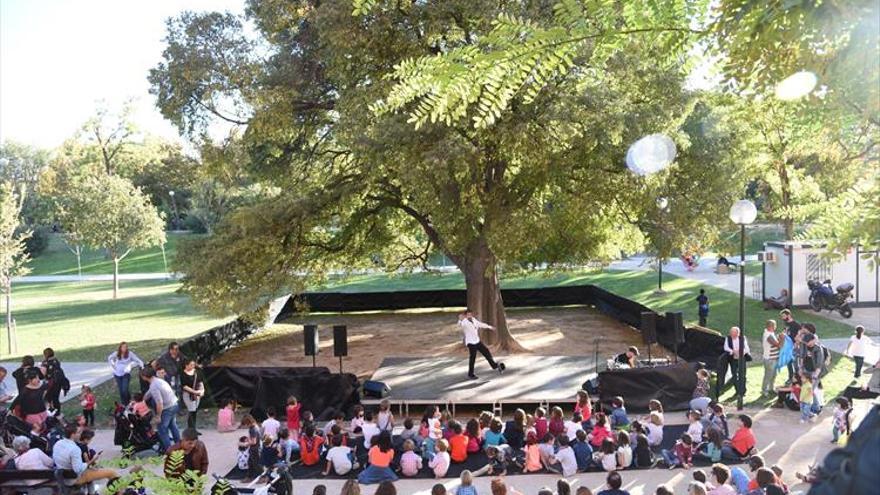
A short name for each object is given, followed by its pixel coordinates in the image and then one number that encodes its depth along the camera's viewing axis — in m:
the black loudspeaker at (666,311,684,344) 16.60
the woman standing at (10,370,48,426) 13.26
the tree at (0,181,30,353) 25.19
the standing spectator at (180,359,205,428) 14.58
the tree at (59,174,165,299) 37.94
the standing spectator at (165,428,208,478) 9.52
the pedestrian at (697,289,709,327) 23.92
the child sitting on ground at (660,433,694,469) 11.77
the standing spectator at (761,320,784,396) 15.65
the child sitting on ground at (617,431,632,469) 11.71
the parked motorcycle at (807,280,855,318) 25.05
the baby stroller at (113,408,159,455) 13.50
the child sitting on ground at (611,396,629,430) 13.22
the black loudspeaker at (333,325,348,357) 17.27
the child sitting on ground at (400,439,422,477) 11.90
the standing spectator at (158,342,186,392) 15.41
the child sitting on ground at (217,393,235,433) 14.91
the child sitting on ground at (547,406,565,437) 12.45
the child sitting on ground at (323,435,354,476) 12.01
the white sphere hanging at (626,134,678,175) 18.67
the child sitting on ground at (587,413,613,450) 12.31
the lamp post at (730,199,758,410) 13.80
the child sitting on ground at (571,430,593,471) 11.73
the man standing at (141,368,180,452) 13.03
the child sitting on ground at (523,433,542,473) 11.86
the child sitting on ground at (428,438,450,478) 11.77
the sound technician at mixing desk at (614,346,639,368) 16.05
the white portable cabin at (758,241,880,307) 27.12
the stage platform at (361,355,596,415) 15.81
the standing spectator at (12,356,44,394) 14.34
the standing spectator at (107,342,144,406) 15.98
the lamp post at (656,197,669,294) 19.44
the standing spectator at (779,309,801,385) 15.59
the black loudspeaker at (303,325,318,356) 17.25
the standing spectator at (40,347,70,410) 15.39
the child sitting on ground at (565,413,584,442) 12.26
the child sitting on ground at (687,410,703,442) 12.22
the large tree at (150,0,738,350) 17.14
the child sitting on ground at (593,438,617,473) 11.58
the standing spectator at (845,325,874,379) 16.36
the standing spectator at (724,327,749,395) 15.84
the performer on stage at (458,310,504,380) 16.75
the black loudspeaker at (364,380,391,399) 16.06
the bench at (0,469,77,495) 9.77
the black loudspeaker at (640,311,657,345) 17.34
